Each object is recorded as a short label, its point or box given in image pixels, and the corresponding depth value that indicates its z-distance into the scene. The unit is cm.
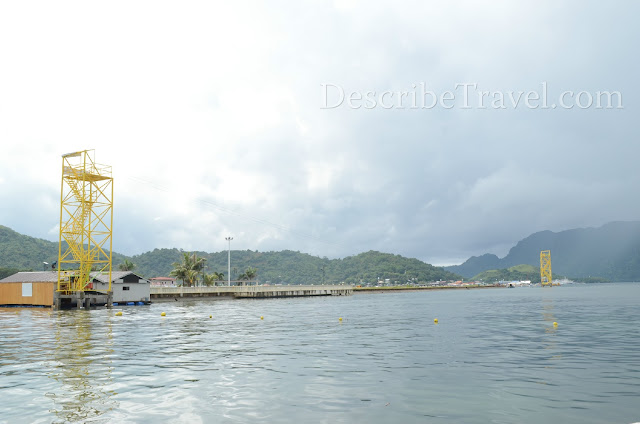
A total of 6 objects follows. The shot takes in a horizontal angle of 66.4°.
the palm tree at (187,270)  12144
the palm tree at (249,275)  15450
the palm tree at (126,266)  12675
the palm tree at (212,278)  13400
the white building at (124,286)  8056
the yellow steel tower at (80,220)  7044
